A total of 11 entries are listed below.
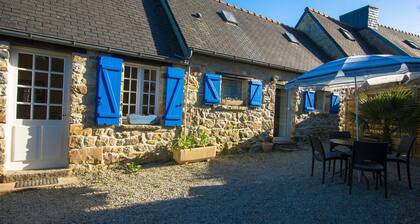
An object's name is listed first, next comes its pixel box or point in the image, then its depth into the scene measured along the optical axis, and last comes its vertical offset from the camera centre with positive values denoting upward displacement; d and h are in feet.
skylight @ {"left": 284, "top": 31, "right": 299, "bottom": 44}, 36.52 +10.18
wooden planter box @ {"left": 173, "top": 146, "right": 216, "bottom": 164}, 21.49 -3.46
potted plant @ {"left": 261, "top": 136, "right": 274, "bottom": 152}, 28.68 -3.34
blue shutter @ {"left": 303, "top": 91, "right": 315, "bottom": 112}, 32.84 +1.65
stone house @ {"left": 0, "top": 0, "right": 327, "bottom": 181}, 16.94 +2.14
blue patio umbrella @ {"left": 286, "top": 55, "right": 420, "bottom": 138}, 13.53 +2.58
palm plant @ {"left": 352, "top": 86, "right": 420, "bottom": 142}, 22.35 +0.63
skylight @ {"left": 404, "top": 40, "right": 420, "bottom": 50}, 46.32 +12.49
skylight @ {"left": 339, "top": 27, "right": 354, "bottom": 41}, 42.78 +12.86
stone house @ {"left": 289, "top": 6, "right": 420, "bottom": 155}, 33.50 +10.94
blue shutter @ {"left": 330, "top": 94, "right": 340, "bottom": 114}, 36.27 +1.58
